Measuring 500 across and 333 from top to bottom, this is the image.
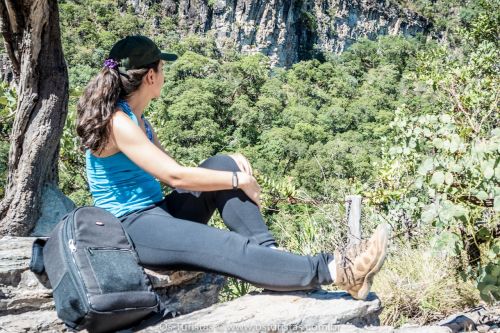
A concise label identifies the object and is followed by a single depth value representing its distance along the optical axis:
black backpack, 1.53
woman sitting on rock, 1.67
